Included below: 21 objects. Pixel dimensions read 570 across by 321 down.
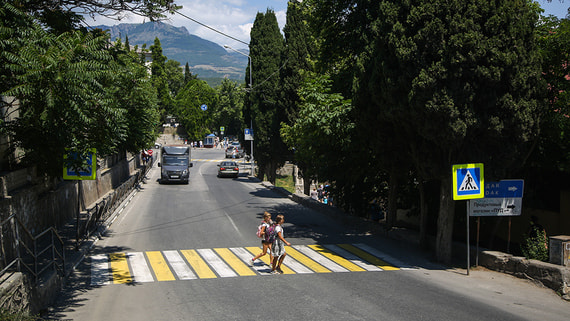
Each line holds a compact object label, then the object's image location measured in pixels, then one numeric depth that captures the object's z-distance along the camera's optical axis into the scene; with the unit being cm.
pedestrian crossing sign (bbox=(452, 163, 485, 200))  1164
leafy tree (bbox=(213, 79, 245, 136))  12006
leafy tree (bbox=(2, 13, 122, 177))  775
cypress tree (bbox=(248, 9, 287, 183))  3966
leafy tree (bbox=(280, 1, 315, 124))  3275
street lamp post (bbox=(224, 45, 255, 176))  4206
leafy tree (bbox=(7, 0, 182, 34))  1152
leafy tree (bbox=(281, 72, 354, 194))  1773
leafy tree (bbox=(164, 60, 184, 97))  11850
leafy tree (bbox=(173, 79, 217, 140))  10175
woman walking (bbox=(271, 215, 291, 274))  1169
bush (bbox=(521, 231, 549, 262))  1125
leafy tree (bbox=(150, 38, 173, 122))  8062
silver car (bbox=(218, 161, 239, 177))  4631
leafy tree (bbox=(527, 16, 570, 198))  1184
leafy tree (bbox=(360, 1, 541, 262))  1114
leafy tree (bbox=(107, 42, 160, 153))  1626
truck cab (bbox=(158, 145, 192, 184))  3753
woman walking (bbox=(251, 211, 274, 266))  1201
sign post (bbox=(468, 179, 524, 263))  1204
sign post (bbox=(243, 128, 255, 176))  4284
